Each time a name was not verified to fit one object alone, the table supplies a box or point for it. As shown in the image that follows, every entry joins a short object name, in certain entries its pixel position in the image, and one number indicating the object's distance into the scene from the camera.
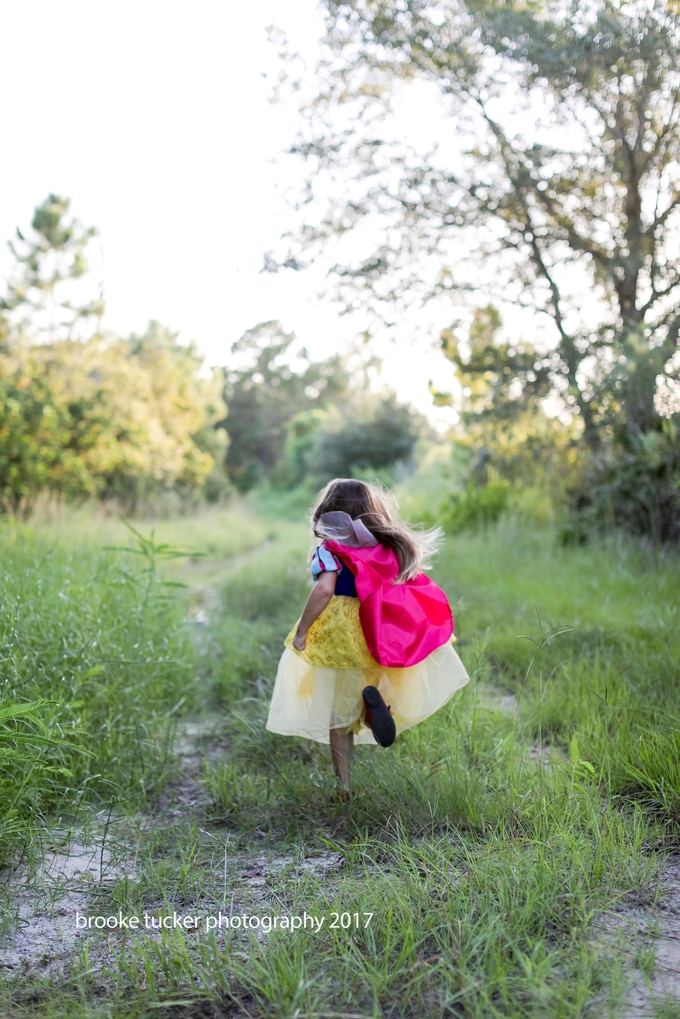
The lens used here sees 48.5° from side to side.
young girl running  3.11
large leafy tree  6.27
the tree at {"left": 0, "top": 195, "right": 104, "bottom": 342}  22.08
